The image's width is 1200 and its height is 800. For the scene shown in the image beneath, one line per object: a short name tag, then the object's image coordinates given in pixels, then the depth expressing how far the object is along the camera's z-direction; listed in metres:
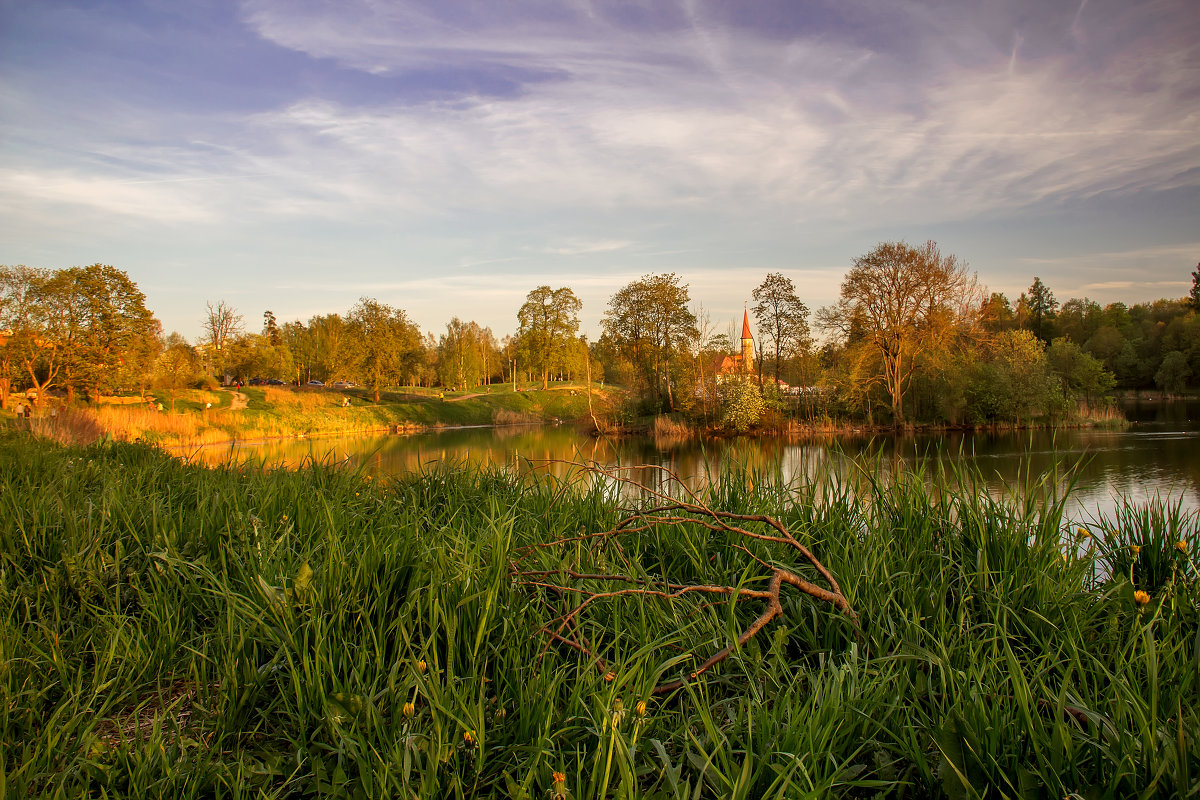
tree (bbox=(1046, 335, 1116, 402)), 39.57
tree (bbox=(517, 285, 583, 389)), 62.91
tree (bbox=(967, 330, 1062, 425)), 32.56
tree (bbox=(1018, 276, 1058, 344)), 70.81
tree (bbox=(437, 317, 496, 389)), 75.00
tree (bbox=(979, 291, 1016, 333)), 36.17
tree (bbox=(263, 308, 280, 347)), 92.47
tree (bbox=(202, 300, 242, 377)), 54.84
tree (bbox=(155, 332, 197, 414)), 38.53
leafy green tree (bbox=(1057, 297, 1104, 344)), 66.31
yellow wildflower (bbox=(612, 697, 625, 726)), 1.61
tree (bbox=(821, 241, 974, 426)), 32.25
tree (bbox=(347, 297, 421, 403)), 52.44
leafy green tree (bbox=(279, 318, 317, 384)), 69.12
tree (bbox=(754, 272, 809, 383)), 37.75
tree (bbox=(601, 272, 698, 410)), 39.84
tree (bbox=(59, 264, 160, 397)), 32.50
